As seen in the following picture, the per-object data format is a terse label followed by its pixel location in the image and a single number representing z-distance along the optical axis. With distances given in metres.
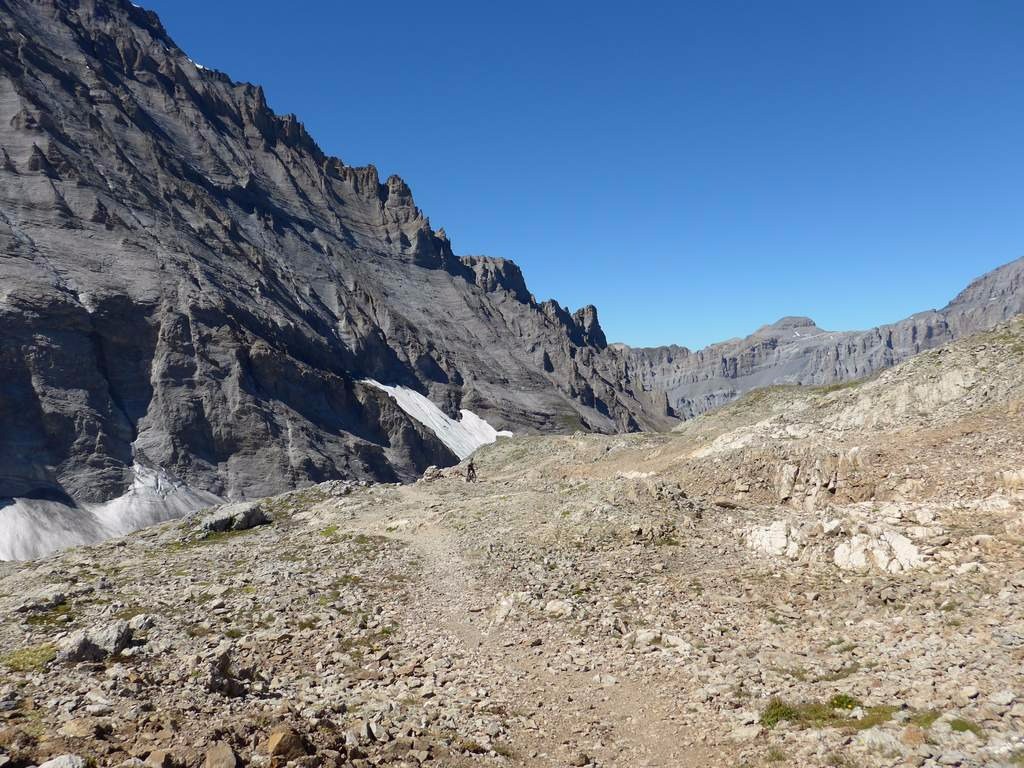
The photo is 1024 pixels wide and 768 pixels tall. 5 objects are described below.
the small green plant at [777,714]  12.00
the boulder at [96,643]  14.55
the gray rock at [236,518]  38.03
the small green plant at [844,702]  12.07
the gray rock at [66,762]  8.50
